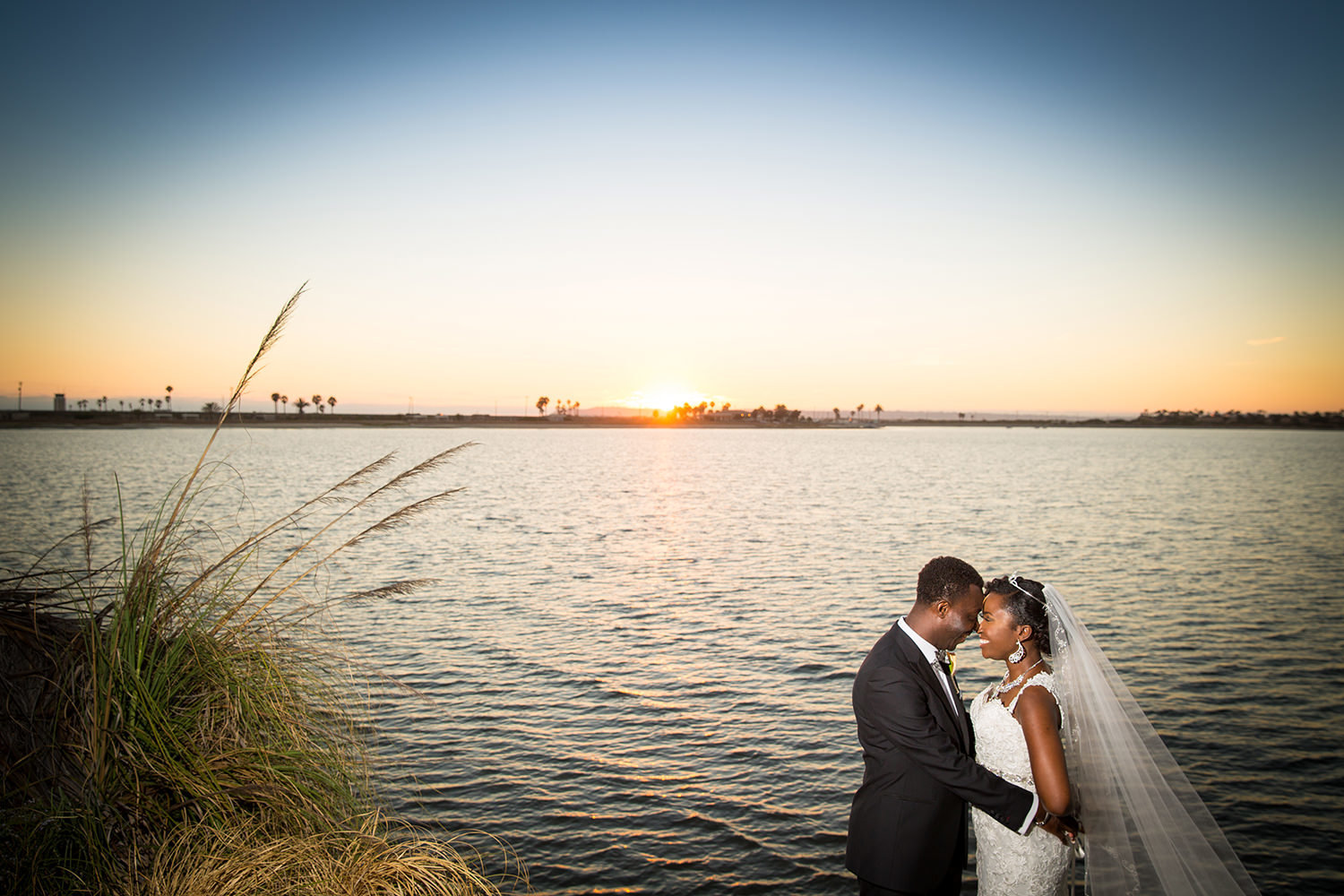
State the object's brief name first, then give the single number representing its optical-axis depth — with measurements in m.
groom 4.07
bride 3.95
